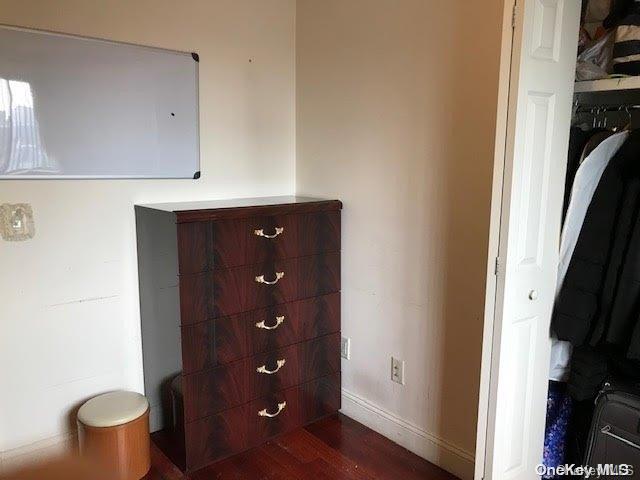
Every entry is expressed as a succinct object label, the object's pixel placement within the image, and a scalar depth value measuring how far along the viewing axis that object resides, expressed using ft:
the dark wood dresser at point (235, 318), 7.21
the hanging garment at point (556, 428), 6.81
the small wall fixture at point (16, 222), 6.82
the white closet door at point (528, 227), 5.36
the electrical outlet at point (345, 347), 9.07
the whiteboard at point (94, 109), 6.68
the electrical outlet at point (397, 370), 8.16
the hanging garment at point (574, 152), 6.39
